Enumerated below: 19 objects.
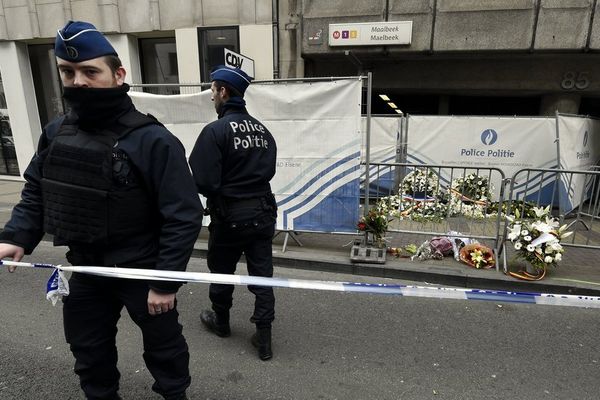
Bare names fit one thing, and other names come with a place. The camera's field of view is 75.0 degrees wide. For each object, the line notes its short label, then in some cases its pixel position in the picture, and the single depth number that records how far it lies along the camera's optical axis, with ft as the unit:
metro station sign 29.19
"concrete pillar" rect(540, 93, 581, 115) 31.19
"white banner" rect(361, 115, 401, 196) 28.81
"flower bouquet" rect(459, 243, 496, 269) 15.39
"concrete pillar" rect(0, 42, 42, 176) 34.91
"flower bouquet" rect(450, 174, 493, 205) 22.11
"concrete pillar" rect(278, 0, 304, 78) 30.35
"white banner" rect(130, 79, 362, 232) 15.60
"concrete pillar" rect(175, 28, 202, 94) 31.27
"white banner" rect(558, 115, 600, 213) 22.49
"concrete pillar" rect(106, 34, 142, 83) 32.40
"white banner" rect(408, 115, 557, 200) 26.43
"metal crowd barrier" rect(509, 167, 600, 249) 19.22
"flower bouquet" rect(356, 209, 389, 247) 16.01
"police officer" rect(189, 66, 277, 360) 8.89
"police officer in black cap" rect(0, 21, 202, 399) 5.70
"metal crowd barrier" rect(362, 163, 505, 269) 17.18
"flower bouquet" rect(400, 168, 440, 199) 24.18
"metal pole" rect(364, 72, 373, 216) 14.87
